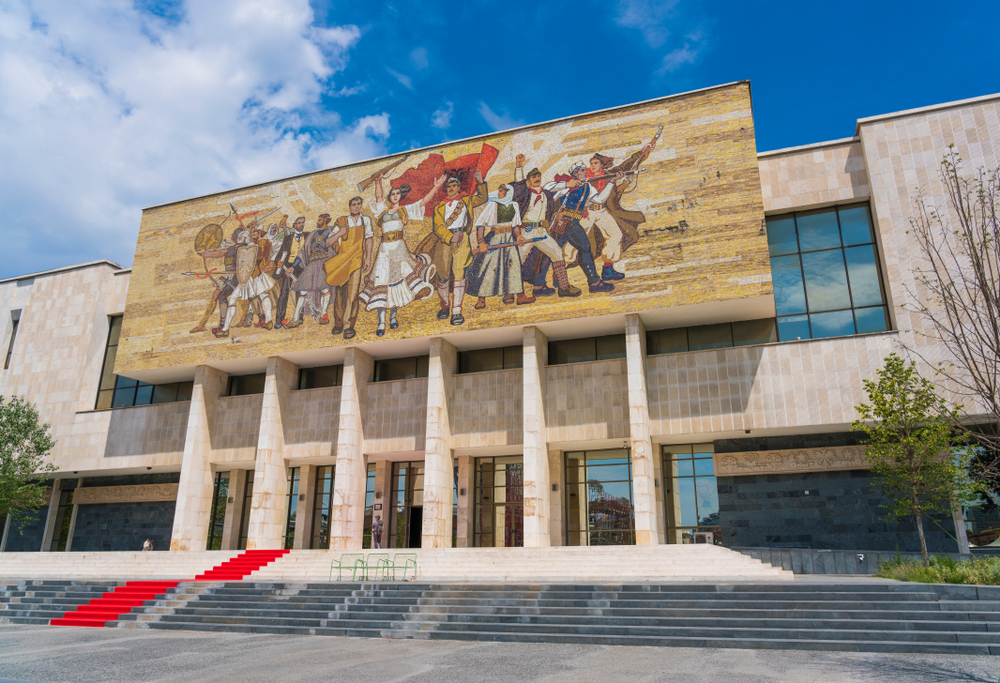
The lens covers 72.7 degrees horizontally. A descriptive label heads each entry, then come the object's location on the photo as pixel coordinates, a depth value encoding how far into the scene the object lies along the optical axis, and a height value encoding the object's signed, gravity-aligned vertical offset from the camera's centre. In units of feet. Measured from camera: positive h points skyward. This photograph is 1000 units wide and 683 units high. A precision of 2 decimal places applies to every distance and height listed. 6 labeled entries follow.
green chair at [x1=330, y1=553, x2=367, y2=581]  78.99 -3.27
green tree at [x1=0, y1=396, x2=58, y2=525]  109.70 +12.29
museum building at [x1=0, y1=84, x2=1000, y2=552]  82.99 +17.95
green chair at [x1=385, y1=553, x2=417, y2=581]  74.69 -3.13
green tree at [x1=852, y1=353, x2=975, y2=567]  65.05 +8.84
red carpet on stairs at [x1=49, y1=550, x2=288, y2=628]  59.41 -6.09
